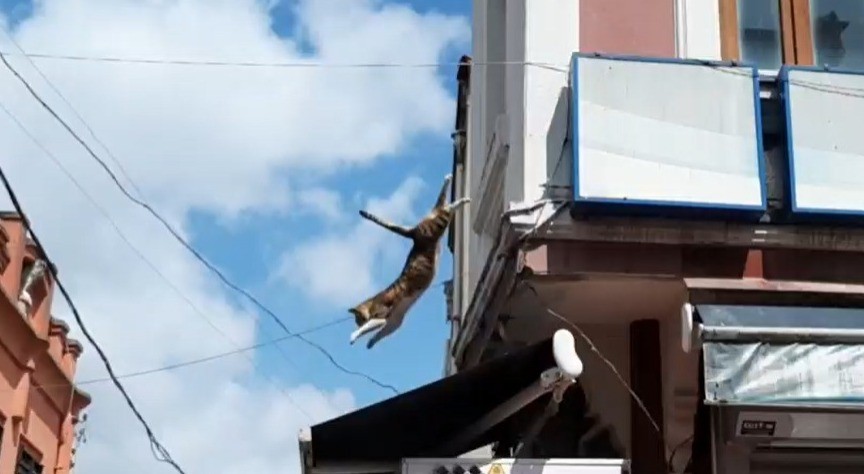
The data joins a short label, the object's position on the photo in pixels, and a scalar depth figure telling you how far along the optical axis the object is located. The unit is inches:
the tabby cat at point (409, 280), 323.9
